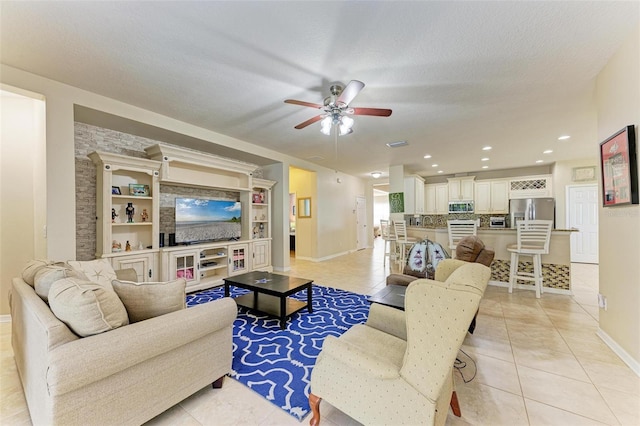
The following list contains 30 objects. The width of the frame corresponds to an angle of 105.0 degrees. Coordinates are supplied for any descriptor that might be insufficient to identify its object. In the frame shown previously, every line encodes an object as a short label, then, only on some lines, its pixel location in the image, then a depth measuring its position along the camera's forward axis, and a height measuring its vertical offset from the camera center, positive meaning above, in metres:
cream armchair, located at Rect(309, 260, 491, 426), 1.02 -0.75
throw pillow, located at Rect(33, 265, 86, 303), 1.52 -0.39
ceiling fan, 2.31 +1.06
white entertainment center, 3.15 +0.01
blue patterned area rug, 1.70 -1.21
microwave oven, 7.22 +0.18
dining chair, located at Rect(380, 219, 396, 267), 5.85 -0.56
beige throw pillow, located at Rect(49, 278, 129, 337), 1.21 -0.46
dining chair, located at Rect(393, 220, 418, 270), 5.10 -0.55
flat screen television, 3.92 -0.07
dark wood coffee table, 2.65 -0.85
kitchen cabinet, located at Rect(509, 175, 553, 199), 6.44 +0.68
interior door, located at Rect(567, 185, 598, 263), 5.90 -0.24
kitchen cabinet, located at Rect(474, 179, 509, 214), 6.84 +0.45
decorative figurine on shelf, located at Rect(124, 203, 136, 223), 3.46 +0.07
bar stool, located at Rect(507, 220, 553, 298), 3.63 -0.53
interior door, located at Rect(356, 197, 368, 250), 8.73 -0.29
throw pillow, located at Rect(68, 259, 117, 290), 2.19 -0.49
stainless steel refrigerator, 6.11 +0.07
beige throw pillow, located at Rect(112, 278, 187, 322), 1.49 -0.51
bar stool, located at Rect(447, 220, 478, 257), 4.25 -0.30
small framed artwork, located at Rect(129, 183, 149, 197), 3.47 +0.38
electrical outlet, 2.35 -0.88
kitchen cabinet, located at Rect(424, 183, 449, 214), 7.71 +0.48
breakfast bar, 3.81 -0.74
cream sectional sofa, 1.10 -0.78
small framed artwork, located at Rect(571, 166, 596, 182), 5.87 +0.91
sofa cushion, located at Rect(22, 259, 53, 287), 1.77 -0.39
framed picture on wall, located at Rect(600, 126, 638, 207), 1.95 +0.37
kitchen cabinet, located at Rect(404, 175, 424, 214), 6.76 +0.54
